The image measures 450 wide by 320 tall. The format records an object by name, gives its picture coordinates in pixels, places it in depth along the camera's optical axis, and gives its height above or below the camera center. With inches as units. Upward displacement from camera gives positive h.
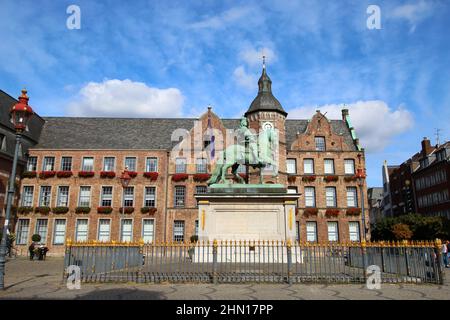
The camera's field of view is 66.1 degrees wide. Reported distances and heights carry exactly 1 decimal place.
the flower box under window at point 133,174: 1489.9 +264.6
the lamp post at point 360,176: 968.1 +174.0
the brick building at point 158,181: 1439.5 +238.8
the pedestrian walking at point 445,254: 914.1 -40.8
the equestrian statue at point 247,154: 717.3 +171.1
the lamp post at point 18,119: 440.1 +155.0
